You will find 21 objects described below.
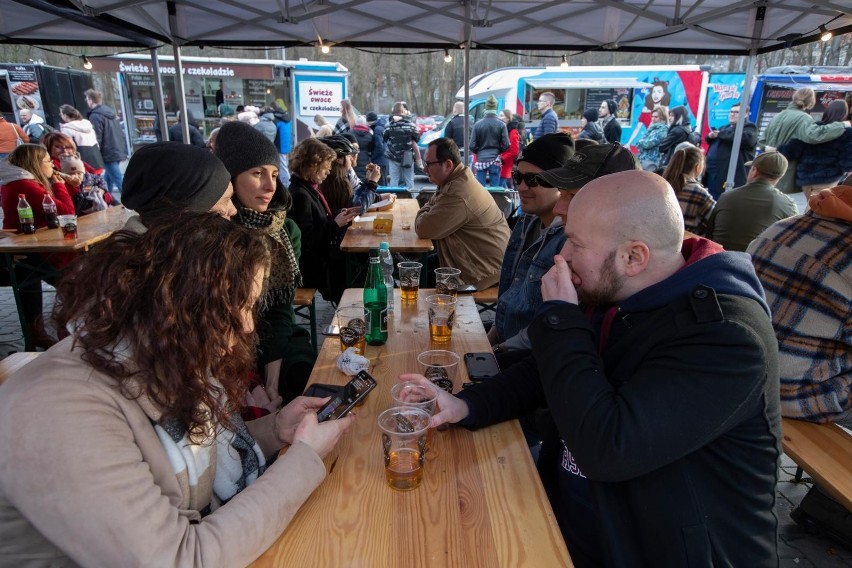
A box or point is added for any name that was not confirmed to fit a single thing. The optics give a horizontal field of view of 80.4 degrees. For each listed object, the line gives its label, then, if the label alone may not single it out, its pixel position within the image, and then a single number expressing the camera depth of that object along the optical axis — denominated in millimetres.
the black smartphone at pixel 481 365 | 1807
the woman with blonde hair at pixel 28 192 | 4305
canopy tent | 5070
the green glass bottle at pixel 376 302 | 2076
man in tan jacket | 4027
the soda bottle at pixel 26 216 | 4117
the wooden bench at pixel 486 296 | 3752
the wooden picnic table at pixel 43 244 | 3770
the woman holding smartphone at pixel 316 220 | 4234
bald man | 1062
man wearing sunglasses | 2326
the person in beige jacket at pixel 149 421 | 847
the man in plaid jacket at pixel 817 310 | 1922
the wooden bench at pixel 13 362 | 1678
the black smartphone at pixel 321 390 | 1583
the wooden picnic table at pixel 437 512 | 1052
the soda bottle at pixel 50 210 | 4345
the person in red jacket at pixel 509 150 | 10852
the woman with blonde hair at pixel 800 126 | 7113
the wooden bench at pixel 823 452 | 1682
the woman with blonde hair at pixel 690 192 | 4848
